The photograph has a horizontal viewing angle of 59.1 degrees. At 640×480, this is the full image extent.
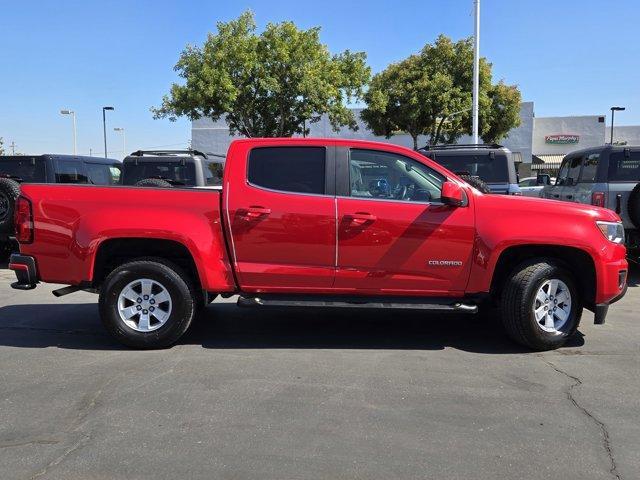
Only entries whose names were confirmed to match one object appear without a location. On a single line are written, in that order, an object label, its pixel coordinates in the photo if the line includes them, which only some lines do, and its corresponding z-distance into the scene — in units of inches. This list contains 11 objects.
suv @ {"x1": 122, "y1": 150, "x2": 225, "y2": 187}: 379.9
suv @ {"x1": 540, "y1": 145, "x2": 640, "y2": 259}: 324.5
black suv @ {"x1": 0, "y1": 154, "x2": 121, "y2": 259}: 384.2
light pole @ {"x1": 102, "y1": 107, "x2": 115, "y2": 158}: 1434.5
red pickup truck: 207.3
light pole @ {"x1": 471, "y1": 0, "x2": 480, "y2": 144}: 734.5
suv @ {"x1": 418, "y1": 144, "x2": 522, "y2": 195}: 407.5
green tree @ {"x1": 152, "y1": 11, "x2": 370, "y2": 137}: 855.1
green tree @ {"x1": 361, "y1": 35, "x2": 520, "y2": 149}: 1066.7
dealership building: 1504.7
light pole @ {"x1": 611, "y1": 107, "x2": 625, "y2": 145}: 1541.6
